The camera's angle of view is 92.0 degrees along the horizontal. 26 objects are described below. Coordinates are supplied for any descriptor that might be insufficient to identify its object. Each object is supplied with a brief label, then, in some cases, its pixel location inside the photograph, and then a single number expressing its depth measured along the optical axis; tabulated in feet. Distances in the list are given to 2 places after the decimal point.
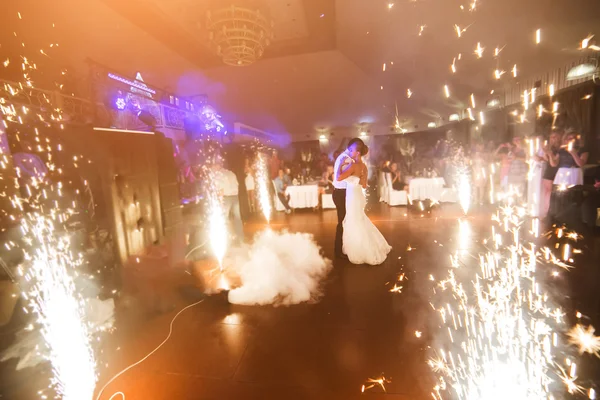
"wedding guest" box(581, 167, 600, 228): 16.85
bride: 14.02
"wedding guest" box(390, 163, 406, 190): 30.17
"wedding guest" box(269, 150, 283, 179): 31.56
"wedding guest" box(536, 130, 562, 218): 19.22
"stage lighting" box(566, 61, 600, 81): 18.10
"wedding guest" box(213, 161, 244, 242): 18.79
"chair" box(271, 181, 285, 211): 30.81
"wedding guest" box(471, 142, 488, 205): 28.35
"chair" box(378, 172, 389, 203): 31.60
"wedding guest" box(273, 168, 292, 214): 30.17
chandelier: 16.69
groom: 13.94
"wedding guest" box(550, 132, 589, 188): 18.08
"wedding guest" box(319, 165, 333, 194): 30.63
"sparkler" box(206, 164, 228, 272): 17.47
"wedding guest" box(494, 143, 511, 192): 25.90
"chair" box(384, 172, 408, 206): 29.96
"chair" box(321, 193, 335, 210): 30.32
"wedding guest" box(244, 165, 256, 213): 28.27
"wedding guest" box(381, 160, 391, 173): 31.27
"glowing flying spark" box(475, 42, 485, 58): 22.49
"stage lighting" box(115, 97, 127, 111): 23.40
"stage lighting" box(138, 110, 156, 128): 23.85
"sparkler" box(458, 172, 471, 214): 28.43
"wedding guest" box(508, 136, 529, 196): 24.08
